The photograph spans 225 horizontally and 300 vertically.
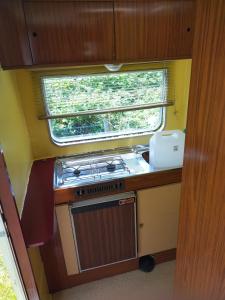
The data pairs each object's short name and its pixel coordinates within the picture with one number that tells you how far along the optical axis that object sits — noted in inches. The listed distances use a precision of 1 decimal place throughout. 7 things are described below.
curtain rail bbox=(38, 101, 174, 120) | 67.6
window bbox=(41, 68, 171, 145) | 67.7
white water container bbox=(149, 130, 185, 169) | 64.3
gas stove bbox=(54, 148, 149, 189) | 59.9
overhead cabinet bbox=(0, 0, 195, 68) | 46.2
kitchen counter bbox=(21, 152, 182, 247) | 43.0
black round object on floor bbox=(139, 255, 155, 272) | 71.9
